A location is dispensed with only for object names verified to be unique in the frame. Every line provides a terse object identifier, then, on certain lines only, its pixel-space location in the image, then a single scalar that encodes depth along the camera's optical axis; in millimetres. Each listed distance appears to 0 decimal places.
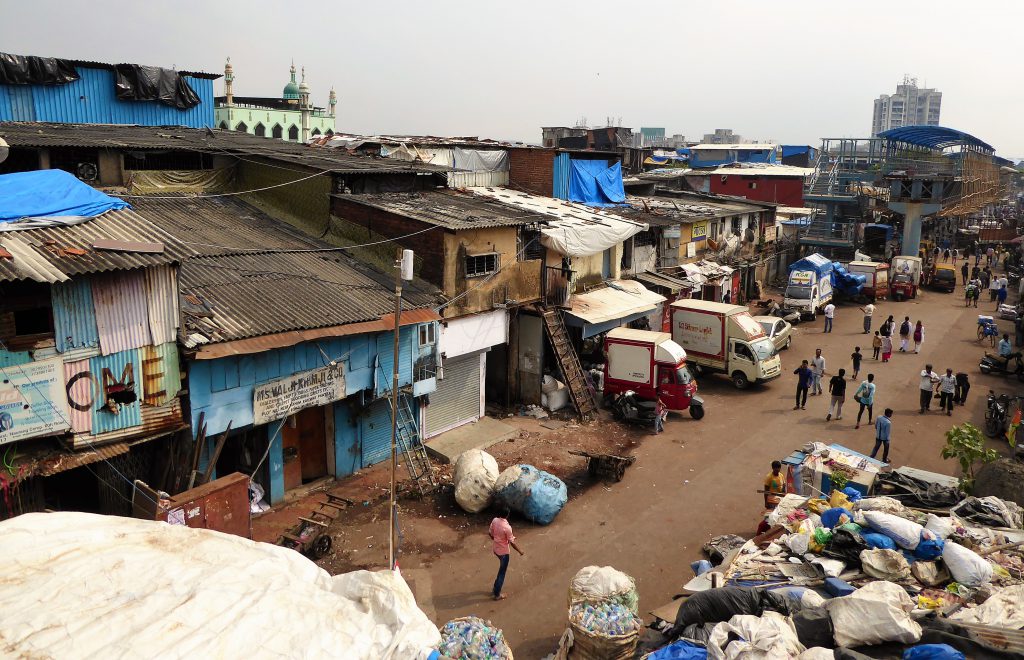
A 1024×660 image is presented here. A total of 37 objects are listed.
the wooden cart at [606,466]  16016
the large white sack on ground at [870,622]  7004
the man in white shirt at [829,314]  30073
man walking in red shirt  11281
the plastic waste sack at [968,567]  8453
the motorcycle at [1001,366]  24347
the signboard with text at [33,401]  10023
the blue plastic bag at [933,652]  6285
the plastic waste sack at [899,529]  9211
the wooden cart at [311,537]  12452
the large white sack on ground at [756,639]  6730
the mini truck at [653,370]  20078
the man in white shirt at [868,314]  29453
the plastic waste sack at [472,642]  7695
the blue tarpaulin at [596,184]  27906
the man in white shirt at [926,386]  20578
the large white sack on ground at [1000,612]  7219
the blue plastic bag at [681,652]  7086
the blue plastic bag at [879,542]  9203
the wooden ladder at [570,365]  20125
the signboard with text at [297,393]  13383
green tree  13211
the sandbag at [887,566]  8750
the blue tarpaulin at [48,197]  11141
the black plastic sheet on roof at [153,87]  23391
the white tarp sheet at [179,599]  5246
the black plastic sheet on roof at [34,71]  20844
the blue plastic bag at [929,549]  9078
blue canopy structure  45938
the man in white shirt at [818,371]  22141
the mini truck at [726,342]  22984
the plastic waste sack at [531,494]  13914
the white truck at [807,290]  32531
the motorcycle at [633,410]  19547
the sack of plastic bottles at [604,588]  9375
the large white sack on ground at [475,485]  14242
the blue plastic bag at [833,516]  10297
